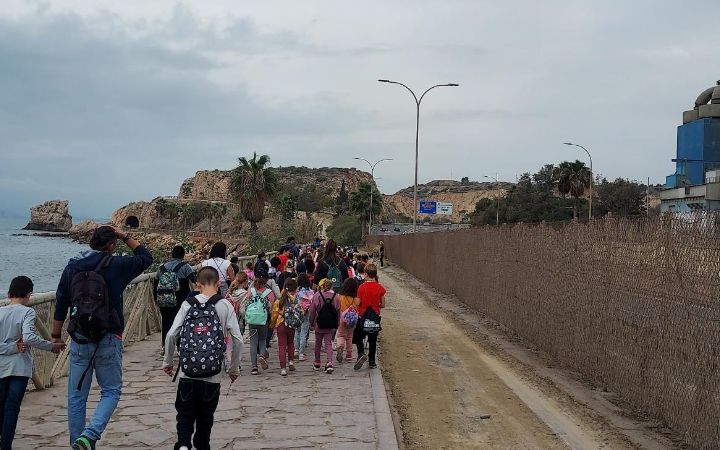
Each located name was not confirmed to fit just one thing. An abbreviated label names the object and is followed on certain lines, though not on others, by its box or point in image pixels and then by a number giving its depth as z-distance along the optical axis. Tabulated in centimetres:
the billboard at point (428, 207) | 10269
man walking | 590
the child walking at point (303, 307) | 1110
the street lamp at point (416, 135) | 3771
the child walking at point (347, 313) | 1143
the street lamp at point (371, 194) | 9244
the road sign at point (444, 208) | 10931
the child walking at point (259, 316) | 1043
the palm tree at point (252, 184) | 6200
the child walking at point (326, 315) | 1091
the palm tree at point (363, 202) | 9738
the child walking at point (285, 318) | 1062
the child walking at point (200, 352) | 575
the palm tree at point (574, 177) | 7862
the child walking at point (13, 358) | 621
